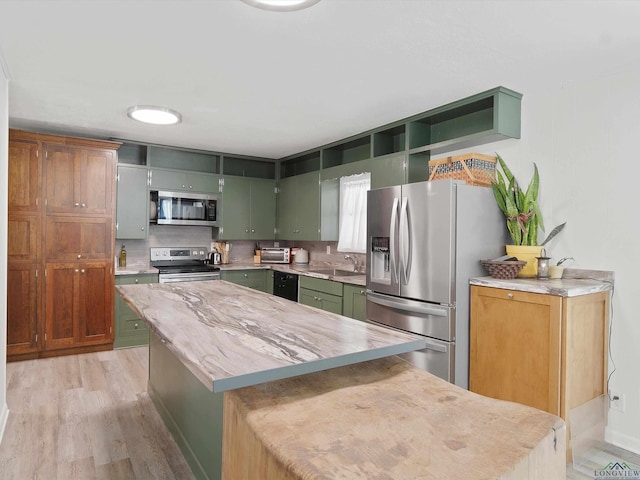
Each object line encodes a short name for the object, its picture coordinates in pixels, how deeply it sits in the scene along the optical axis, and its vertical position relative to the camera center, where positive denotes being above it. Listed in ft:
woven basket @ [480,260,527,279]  9.39 -0.68
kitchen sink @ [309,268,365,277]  15.62 -1.42
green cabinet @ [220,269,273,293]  17.17 -1.82
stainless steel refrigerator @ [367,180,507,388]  9.62 -0.50
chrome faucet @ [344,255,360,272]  16.08 -1.09
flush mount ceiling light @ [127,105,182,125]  11.64 +3.47
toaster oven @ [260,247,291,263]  18.92 -0.92
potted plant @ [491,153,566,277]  9.87 +0.52
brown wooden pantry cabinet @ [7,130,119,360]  13.29 -0.44
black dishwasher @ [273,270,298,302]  16.20 -2.03
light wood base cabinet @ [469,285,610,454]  7.98 -2.26
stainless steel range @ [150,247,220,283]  15.98 -1.31
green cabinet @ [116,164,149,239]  15.80 +1.18
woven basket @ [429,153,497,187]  10.41 +1.82
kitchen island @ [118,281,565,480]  3.46 -1.64
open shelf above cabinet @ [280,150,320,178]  18.72 +3.44
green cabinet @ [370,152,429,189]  12.79 +2.18
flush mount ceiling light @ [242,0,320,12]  6.30 +3.58
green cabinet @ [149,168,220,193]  16.61 +2.22
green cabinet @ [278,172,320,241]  17.01 +1.23
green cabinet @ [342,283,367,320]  12.66 -2.07
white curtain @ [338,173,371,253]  15.02 +0.90
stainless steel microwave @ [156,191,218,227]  16.80 +1.07
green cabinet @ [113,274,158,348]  14.99 -3.32
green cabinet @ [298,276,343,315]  13.81 -2.06
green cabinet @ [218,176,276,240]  18.33 +1.19
